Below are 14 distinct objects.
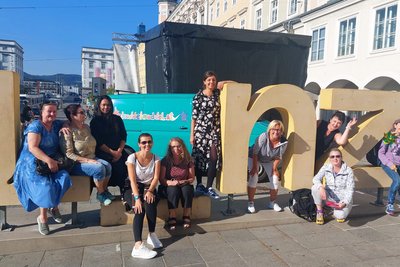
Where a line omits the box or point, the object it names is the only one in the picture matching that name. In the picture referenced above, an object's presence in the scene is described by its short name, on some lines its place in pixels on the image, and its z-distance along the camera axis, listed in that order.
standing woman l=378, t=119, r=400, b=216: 4.96
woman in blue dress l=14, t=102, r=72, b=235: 3.61
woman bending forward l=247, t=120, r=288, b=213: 4.59
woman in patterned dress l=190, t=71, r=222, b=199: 4.51
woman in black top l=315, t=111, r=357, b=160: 4.95
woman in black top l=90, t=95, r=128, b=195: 4.32
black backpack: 4.64
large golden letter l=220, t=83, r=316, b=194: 4.45
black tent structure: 7.76
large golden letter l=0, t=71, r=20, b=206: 3.79
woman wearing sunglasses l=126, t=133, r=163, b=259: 3.64
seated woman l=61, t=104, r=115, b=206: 3.89
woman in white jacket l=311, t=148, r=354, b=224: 4.45
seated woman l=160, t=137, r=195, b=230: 4.03
